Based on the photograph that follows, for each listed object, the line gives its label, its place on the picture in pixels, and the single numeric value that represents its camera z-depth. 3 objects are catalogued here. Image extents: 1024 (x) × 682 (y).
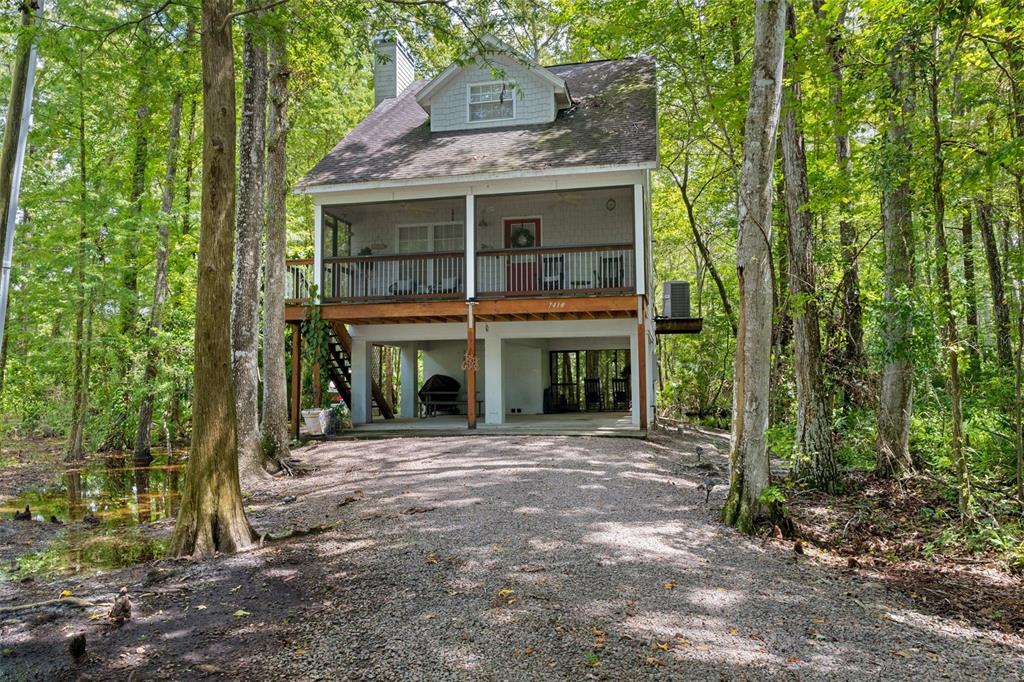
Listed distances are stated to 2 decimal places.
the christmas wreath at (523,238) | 16.27
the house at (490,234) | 13.72
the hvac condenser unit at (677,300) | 16.45
